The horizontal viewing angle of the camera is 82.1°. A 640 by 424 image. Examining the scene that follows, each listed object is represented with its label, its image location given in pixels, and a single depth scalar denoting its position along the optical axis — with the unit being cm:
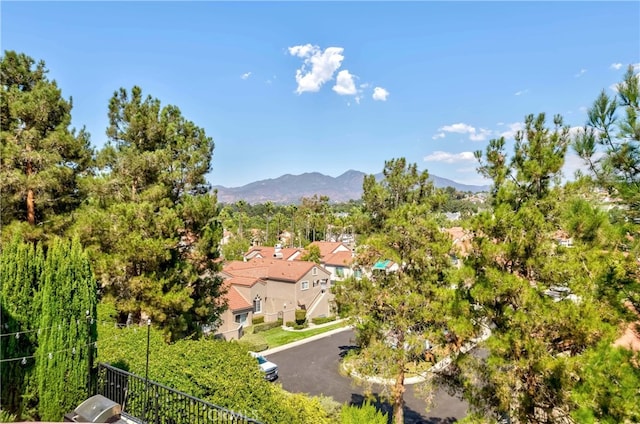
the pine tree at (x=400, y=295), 1287
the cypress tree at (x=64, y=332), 842
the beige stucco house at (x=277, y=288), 3356
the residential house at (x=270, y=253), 5272
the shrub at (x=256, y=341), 2700
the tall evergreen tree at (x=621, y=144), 504
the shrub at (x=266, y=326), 3256
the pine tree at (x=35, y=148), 1421
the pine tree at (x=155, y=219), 1494
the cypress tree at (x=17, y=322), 820
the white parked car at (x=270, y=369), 2117
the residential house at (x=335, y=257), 4866
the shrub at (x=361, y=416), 1007
